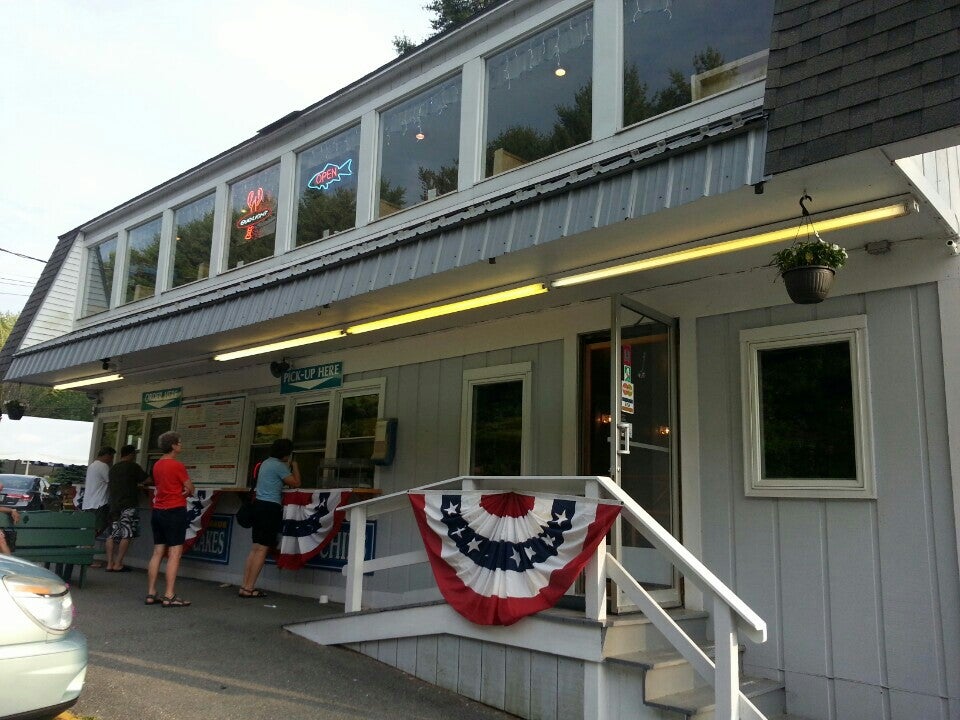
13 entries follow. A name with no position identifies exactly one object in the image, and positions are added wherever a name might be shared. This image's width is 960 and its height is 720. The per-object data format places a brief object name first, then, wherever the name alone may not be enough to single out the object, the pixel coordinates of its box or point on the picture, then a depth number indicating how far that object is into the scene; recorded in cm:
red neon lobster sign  1051
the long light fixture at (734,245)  486
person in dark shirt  1057
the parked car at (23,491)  1878
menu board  1095
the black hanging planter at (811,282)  467
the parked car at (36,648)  366
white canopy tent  2436
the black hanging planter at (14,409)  1374
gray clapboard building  451
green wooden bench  809
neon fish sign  948
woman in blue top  854
